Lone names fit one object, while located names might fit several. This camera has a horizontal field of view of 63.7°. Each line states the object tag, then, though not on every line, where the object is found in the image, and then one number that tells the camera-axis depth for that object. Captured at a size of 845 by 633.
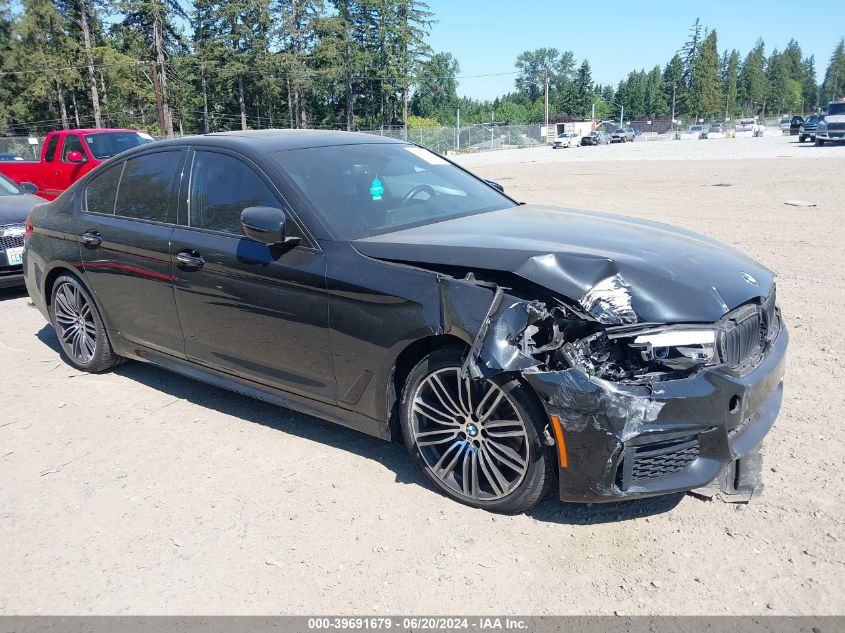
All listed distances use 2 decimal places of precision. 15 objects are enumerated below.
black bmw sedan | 2.83
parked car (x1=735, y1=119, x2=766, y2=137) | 75.62
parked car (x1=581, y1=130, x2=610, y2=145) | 67.88
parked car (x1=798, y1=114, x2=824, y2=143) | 45.56
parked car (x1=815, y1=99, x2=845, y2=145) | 37.22
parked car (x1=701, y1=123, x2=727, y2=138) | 79.88
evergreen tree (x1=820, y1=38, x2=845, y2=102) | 155.25
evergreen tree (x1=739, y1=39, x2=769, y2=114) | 140.25
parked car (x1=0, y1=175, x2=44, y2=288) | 7.87
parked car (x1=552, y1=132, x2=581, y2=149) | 63.66
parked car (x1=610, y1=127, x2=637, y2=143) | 75.31
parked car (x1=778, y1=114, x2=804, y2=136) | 57.78
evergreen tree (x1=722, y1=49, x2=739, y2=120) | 135.36
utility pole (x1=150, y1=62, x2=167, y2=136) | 36.85
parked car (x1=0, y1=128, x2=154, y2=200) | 13.38
